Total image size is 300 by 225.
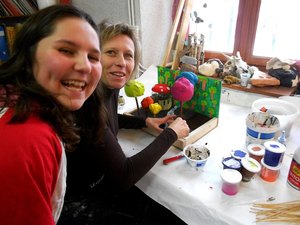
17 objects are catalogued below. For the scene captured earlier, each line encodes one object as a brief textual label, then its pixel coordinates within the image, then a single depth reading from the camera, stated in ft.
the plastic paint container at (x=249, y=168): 2.31
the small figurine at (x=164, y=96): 3.70
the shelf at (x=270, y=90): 4.11
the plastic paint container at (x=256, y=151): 2.52
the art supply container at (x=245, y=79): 4.44
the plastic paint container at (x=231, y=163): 2.40
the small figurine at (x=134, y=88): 3.54
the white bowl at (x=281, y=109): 3.04
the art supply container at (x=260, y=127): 2.71
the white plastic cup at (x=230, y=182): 2.21
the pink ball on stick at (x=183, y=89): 3.22
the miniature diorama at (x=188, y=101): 3.25
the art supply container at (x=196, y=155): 2.61
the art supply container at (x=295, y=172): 2.16
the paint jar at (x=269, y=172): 2.35
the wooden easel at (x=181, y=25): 5.23
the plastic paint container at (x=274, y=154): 2.28
